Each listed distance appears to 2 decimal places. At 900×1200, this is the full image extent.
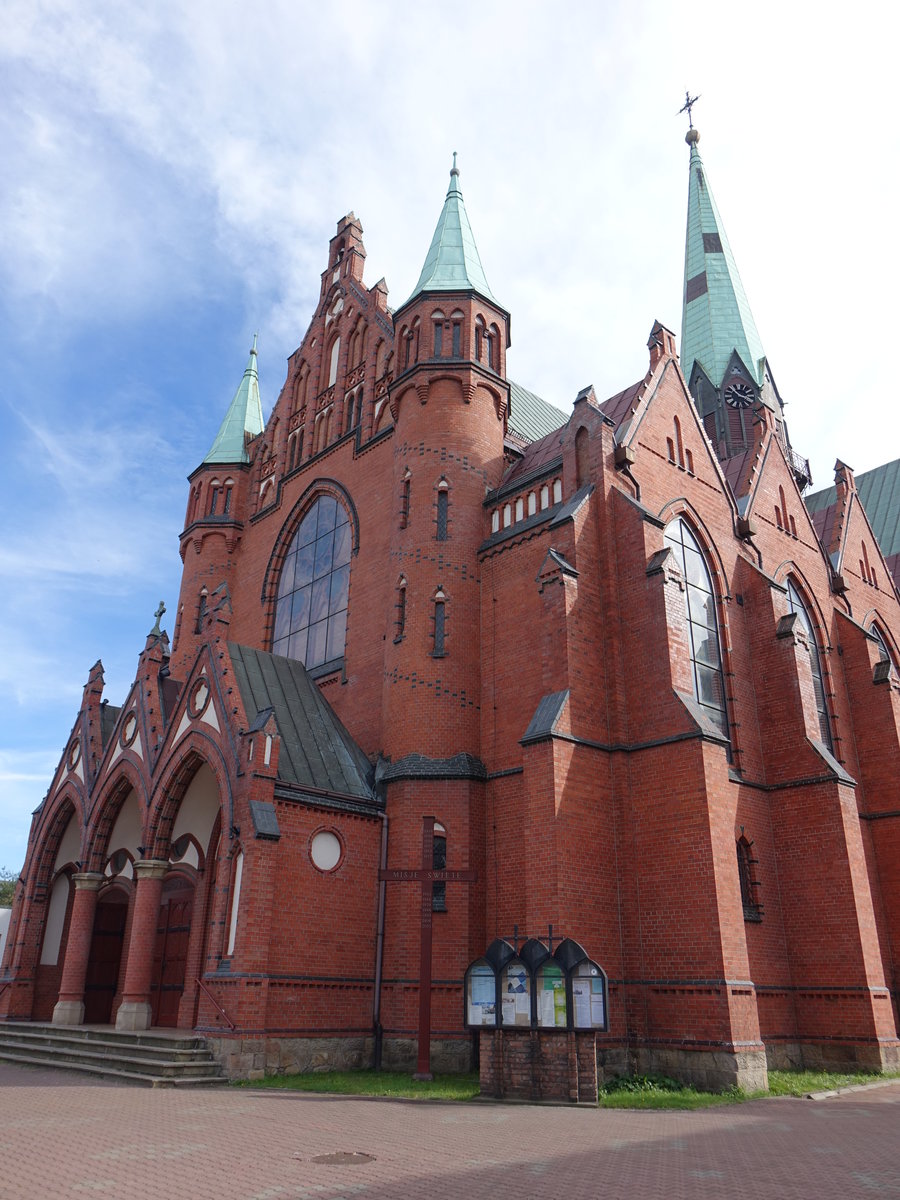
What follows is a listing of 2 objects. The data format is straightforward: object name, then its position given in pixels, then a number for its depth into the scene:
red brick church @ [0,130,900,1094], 15.18
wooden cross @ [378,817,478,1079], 13.98
